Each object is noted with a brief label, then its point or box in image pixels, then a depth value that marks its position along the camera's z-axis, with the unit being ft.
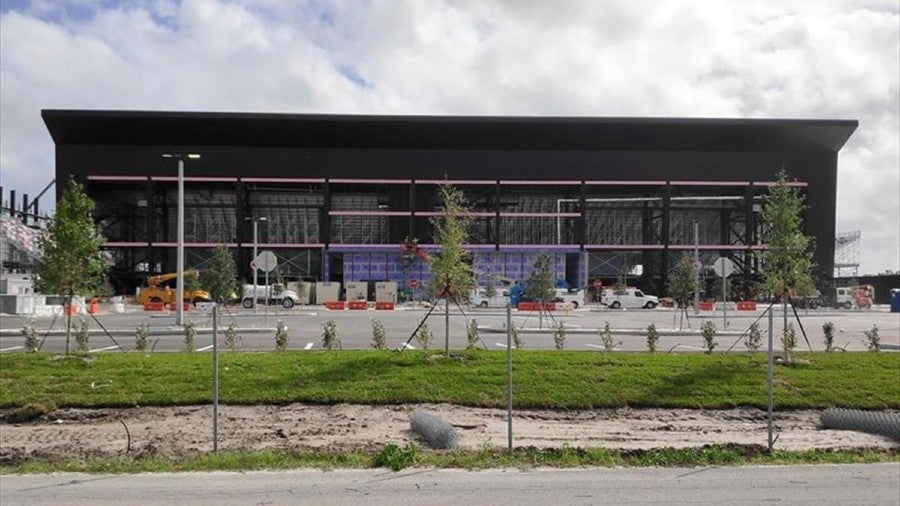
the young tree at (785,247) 49.83
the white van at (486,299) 176.56
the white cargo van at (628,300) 188.24
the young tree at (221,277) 138.51
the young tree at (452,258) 47.14
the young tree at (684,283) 117.19
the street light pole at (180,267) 89.10
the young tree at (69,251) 48.24
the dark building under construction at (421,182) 213.05
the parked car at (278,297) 163.84
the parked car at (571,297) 185.23
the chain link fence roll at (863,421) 29.19
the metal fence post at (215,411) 25.72
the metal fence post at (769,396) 26.17
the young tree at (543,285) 98.63
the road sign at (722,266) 91.81
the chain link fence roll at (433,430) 27.00
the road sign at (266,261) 92.48
